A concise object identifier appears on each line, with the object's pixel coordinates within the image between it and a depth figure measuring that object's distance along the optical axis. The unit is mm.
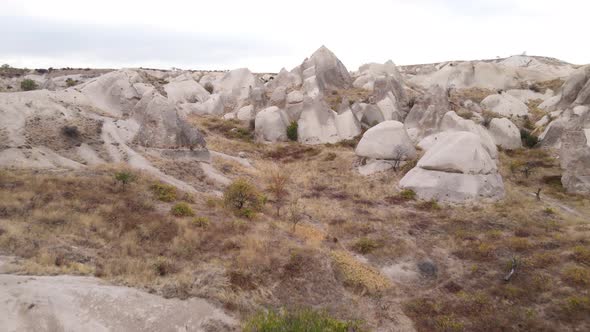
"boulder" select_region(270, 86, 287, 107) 48419
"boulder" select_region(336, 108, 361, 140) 42281
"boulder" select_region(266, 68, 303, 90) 64312
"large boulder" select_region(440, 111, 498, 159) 36031
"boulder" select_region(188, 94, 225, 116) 56062
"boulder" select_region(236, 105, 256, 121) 51000
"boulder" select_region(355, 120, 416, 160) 31781
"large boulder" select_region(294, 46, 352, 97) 60594
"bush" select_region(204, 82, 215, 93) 71375
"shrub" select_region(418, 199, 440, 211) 24516
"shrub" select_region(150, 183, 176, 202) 20323
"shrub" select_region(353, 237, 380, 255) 18397
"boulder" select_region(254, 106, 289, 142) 42500
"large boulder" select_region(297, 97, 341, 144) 41778
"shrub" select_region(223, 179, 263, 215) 20969
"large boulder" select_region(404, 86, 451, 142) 39562
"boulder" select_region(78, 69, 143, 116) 33344
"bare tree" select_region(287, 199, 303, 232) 20241
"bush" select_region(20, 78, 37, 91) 50281
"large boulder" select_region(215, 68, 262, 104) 60281
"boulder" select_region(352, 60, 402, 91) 66062
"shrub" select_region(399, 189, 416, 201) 26327
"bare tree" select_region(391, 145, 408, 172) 31328
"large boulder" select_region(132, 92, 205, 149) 28578
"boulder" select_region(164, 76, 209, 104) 61969
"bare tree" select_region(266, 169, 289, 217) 24766
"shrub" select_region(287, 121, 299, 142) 42312
